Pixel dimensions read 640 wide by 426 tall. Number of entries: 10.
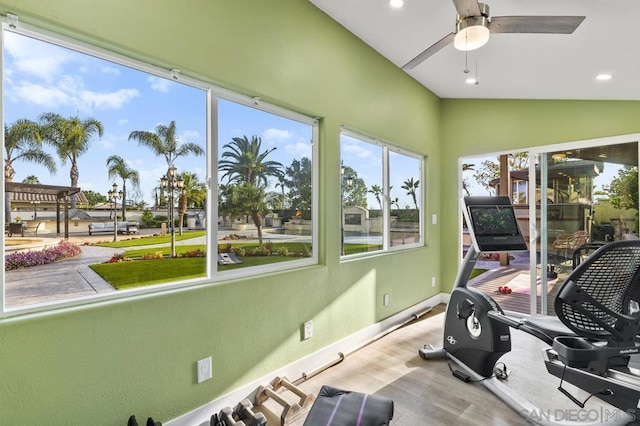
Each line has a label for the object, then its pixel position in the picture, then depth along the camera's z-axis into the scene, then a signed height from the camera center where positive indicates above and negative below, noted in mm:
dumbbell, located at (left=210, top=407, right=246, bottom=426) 1751 -1096
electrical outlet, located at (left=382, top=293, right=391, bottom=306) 3424 -898
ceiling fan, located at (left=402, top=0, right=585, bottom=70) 1725 +1041
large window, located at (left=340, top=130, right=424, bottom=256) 3139 +193
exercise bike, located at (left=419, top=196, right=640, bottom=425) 1592 -693
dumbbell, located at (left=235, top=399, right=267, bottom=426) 1705 -1092
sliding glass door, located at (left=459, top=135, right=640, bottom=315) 3225 +94
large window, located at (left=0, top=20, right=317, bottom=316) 1459 +216
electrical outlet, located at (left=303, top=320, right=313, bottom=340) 2532 -894
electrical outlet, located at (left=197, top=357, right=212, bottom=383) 1908 -902
